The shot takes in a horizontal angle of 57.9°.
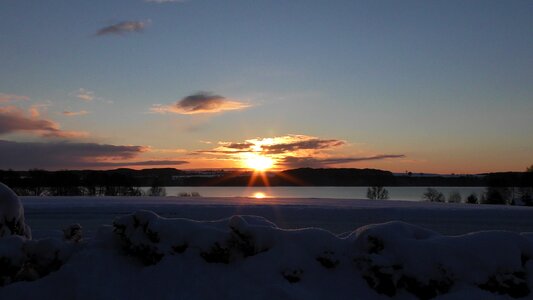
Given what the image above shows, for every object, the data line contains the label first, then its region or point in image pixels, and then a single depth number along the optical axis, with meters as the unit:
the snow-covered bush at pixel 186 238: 5.52
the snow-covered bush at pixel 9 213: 6.37
